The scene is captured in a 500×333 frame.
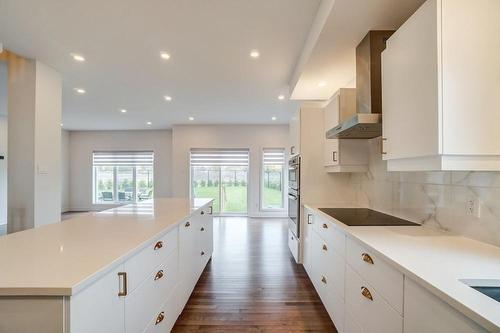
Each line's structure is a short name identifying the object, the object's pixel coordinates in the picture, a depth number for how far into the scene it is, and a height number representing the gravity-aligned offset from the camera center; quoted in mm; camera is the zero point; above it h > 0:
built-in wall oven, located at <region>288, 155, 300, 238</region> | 3281 -370
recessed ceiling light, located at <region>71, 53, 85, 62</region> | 3020 +1401
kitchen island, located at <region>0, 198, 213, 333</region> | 807 -433
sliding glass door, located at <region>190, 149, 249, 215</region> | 7152 -259
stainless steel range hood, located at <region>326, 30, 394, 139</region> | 1846 +677
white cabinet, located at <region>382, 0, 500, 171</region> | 1168 +416
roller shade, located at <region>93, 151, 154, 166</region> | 7883 +352
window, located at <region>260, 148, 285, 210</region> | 7102 -283
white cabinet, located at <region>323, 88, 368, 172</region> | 2525 +268
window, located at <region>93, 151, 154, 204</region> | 7906 -236
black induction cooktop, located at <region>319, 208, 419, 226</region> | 1880 -419
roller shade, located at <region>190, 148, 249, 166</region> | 7133 +355
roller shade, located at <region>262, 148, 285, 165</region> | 7105 +386
